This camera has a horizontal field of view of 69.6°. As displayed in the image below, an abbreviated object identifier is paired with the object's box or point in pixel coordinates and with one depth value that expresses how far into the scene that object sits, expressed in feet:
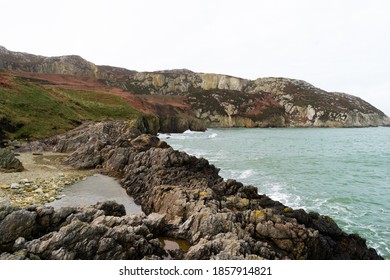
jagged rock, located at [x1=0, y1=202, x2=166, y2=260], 31.48
